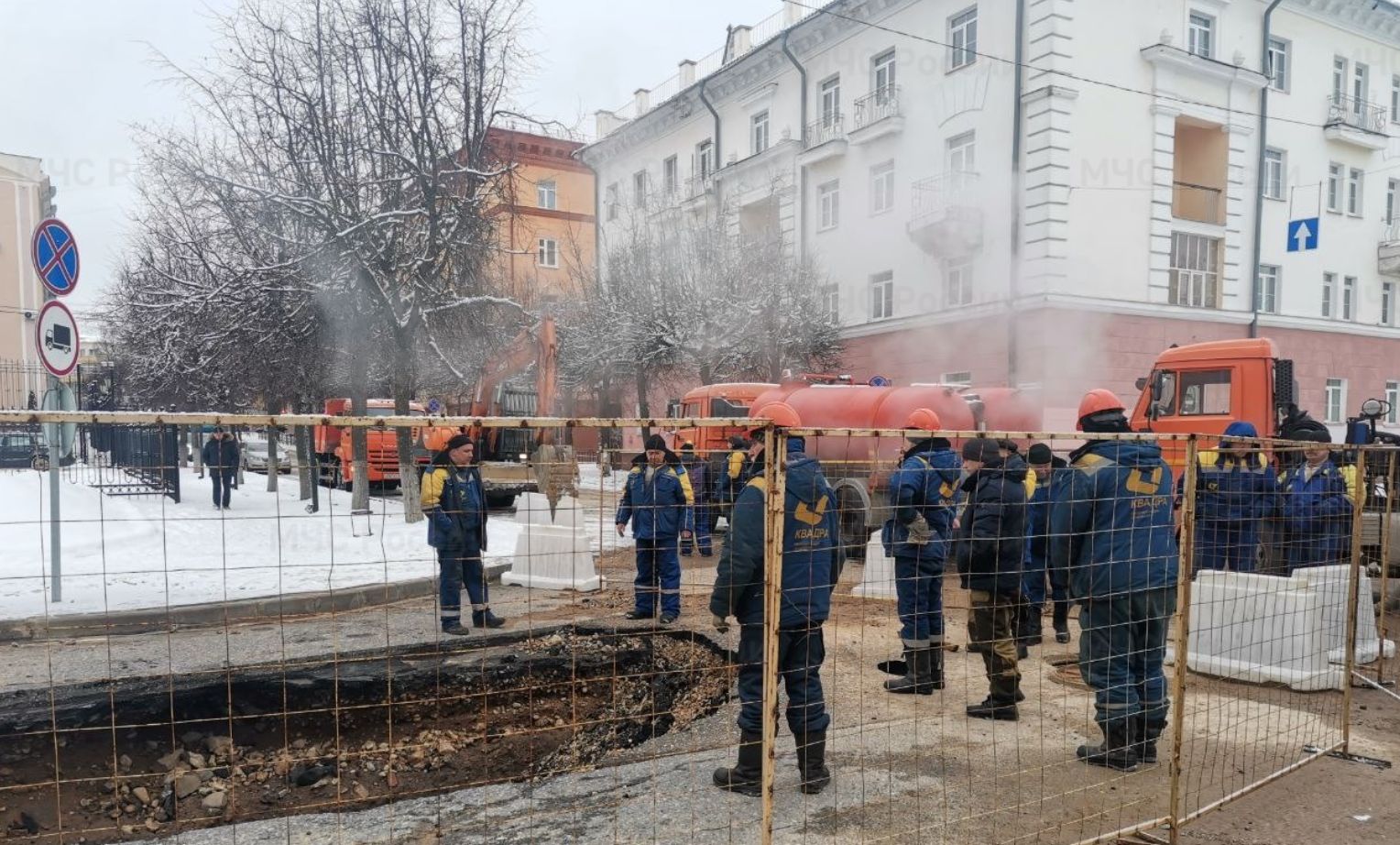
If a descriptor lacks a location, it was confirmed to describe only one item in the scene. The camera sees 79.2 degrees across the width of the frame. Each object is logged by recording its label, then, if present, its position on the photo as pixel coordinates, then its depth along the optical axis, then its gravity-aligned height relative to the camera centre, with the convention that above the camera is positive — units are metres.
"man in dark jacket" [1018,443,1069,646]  5.40 -1.30
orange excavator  13.50 -1.09
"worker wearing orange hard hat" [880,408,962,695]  5.47 -1.08
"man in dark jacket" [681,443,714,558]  9.98 -1.42
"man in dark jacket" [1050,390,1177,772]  4.21 -0.96
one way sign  17.77 +3.33
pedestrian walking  13.54 -1.35
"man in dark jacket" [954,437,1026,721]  4.99 -1.14
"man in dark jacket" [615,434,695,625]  7.36 -1.23
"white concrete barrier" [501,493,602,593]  8.70 -1.90
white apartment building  17.45 +4.97
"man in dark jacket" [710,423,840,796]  3.67 -0.98
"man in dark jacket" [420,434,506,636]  6.74 -1.17
